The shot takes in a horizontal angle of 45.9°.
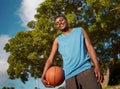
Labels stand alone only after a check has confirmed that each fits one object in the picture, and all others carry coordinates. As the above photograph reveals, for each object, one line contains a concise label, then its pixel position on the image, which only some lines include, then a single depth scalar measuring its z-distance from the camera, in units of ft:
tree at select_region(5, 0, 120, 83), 39.16
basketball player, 7.37
